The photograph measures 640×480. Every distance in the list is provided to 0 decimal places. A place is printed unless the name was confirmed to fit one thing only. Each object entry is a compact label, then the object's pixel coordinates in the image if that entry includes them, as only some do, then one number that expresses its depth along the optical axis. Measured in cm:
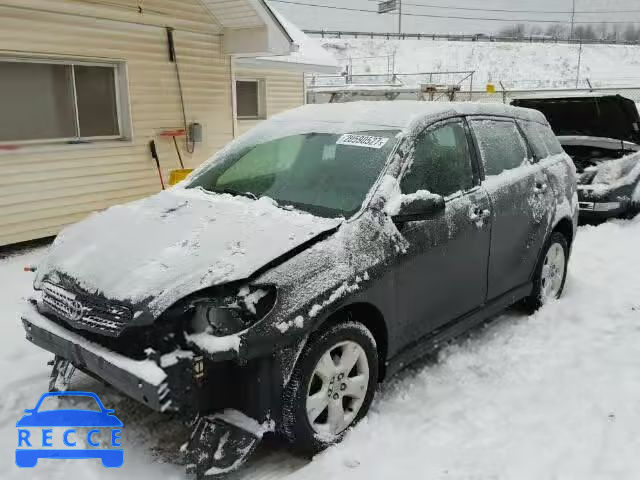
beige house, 716
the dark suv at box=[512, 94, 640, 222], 809
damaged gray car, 257
